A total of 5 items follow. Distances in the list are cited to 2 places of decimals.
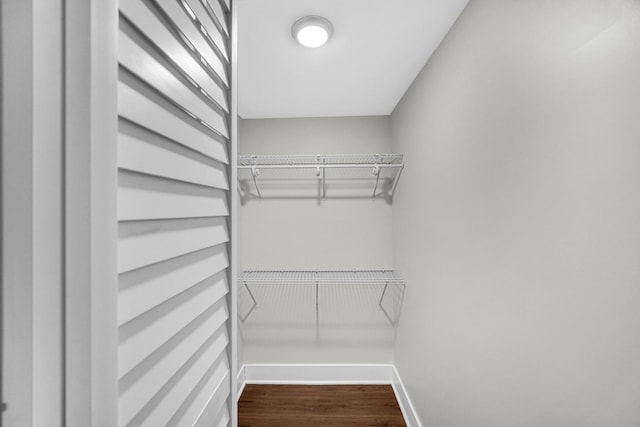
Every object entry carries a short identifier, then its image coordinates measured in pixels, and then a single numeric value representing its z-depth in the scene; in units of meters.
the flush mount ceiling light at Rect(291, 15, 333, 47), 1.25
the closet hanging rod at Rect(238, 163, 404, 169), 2.02
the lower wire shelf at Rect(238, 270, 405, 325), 2.07
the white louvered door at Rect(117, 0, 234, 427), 0.48
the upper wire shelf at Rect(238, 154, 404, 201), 2.32
